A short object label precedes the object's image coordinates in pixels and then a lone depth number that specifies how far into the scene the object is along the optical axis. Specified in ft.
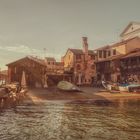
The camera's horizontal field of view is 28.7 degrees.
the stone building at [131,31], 222.28
